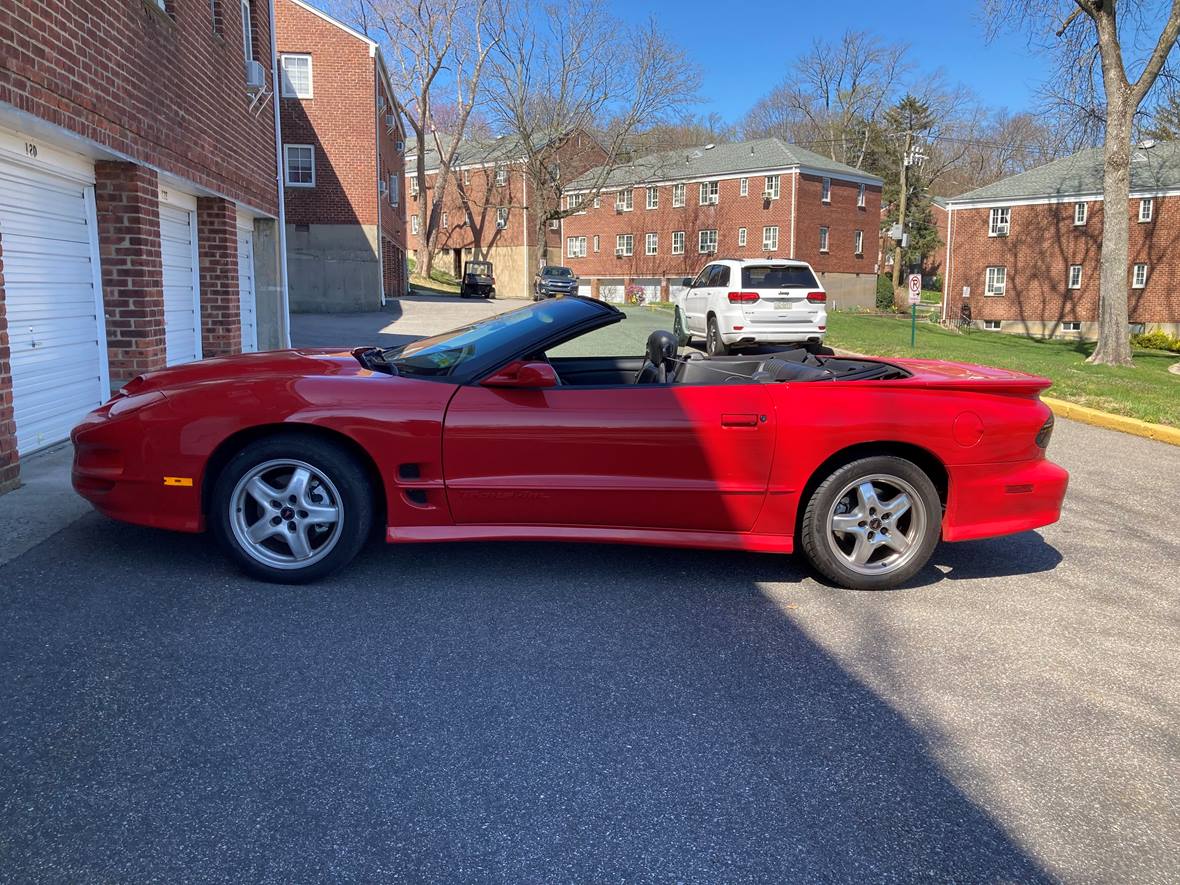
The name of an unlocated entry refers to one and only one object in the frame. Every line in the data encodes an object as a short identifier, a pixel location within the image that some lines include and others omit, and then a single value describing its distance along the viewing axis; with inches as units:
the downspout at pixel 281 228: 519.2
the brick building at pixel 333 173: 1169.4
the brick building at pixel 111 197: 240.8
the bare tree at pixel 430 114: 1796.3
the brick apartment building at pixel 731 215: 1873.8
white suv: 611.8
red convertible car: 163.2
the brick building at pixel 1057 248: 1384.1
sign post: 787.4
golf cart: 1701.5
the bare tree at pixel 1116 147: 692.1
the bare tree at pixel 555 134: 1868.8
